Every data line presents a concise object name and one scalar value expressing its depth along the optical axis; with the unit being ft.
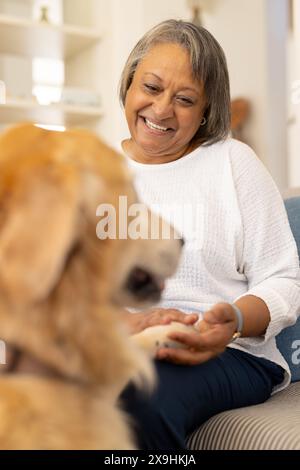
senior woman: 4.23
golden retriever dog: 3.09
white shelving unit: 8.70
